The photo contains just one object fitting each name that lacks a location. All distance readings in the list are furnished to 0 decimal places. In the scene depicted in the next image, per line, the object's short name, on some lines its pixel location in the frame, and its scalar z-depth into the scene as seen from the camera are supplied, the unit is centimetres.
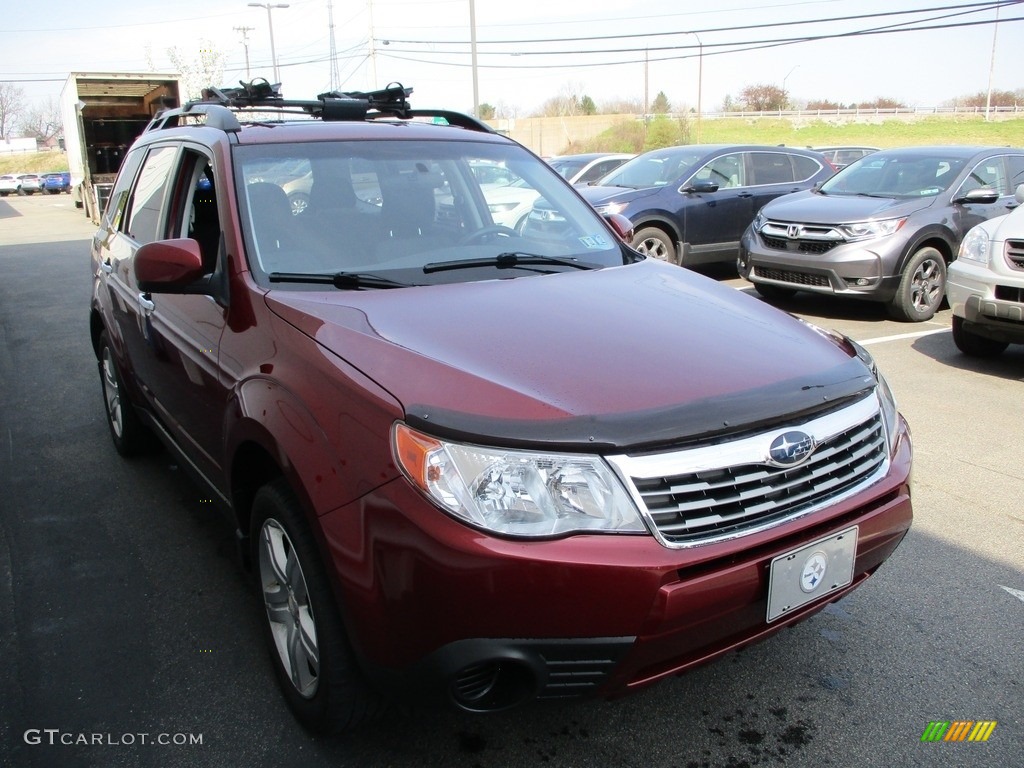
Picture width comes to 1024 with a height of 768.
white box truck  2247
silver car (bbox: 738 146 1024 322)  813
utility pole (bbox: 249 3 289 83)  4255
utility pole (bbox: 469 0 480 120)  2659
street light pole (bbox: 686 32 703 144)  5884
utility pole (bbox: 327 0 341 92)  4841
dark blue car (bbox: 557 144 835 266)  1024
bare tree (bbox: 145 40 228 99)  4738
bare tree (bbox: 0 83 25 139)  10544
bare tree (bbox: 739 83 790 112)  7962
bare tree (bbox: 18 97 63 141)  10775
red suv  191
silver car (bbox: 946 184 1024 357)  592
